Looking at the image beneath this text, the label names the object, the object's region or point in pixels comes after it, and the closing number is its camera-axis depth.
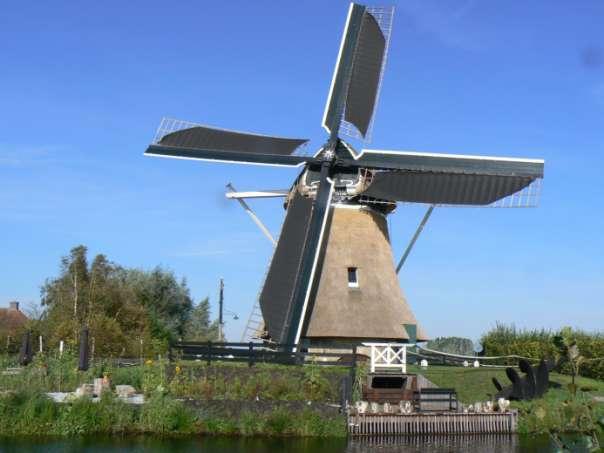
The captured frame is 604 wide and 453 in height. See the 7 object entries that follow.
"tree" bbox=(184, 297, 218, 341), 49.05
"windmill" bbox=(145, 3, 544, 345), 23.28
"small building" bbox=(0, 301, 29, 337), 48.21
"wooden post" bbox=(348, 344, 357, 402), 19.96
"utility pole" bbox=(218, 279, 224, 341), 36.56
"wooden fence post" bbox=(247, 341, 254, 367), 21.09
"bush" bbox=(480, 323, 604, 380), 31.78
